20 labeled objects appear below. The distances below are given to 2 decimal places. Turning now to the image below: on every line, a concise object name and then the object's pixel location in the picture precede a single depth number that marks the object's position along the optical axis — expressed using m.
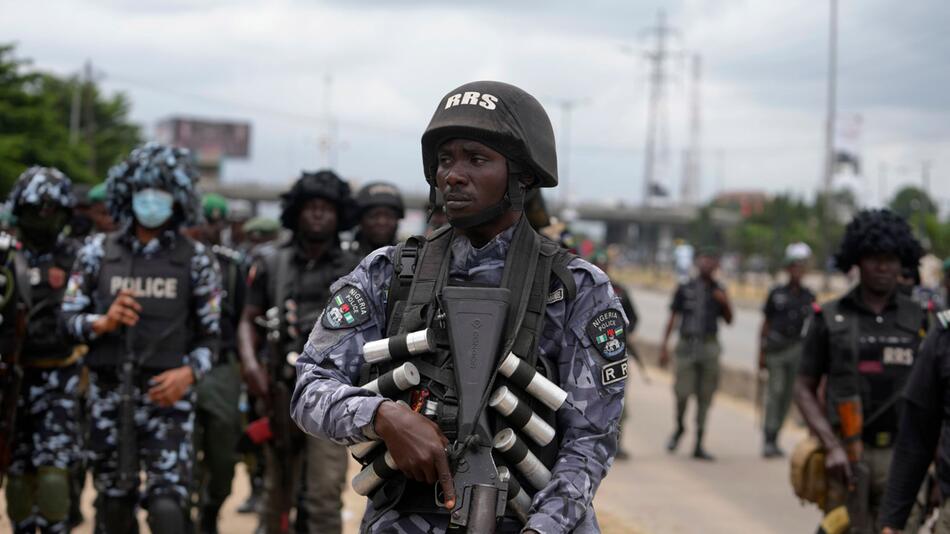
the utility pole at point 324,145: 70.75
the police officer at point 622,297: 10.83
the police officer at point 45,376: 6.37
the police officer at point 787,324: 12.94
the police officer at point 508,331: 3.12
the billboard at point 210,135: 126.12
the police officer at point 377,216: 7.91
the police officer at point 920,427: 4.50
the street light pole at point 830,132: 37.75
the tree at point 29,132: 31.88
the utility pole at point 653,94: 64.94
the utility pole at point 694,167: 86.69
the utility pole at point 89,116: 52.31
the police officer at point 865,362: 6.28
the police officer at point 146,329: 5.94
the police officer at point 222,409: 7.68
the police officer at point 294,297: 7.17
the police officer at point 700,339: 12.86
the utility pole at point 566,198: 78.44
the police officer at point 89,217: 9.28
